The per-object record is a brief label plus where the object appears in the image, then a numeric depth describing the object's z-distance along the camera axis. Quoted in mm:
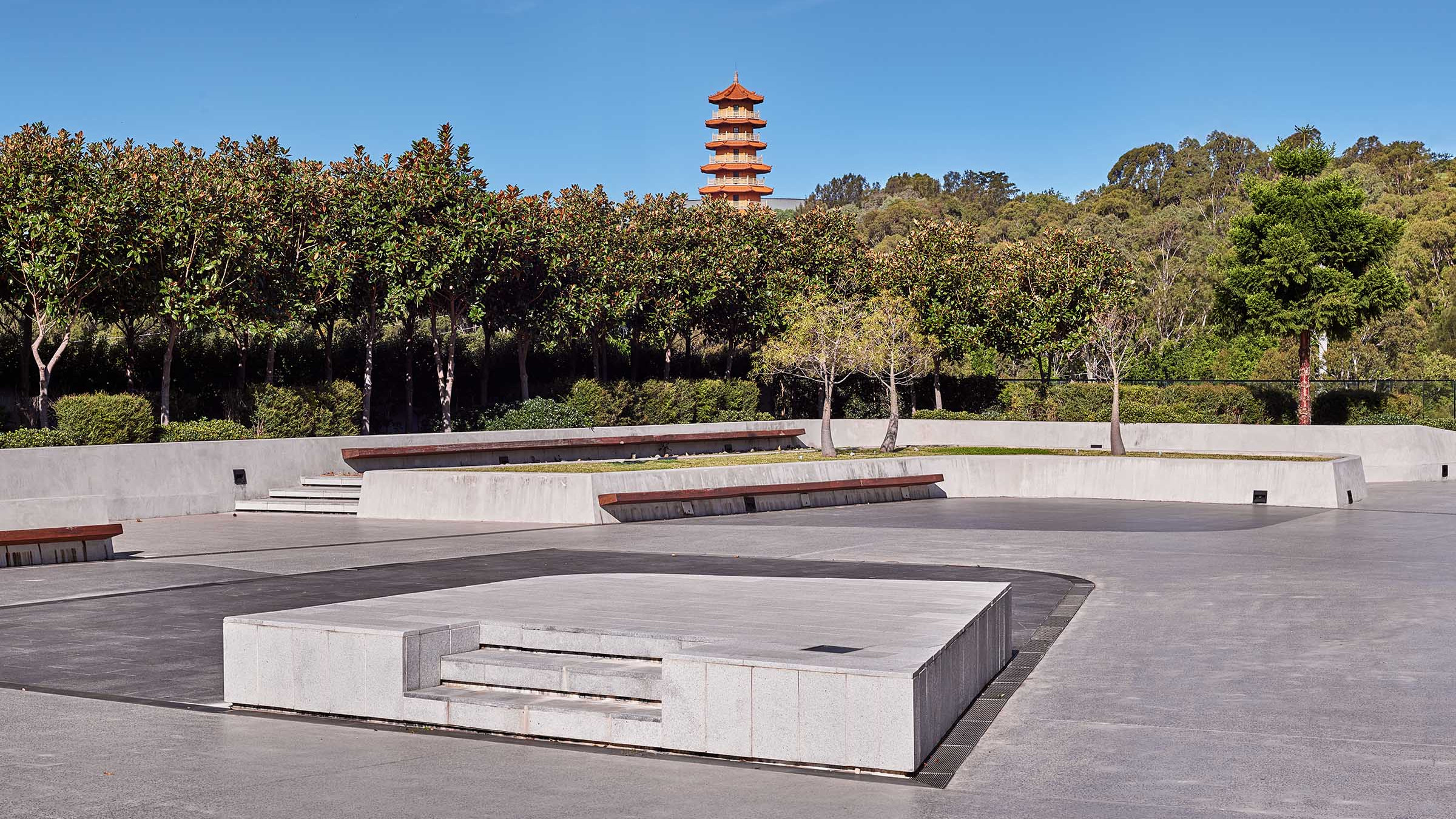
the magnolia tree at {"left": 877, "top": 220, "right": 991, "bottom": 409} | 37156
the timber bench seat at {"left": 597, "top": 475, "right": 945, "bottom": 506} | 19109
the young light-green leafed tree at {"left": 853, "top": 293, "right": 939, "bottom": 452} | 29875
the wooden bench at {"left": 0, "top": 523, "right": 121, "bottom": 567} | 14070
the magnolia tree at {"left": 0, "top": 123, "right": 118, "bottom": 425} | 20406
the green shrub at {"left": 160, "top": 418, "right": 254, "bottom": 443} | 21766
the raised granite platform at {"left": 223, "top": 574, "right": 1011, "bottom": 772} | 6344
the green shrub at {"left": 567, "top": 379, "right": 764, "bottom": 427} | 30781
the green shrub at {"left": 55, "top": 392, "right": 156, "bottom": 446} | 20641
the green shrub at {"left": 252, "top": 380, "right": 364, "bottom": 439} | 23875
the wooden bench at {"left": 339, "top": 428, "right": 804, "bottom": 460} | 23375
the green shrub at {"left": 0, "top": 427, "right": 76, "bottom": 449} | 19266
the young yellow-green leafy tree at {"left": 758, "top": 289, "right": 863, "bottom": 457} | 29984
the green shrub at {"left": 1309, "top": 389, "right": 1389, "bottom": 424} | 34000
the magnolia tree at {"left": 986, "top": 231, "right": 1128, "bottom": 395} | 36531
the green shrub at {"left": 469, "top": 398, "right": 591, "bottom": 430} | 28594
